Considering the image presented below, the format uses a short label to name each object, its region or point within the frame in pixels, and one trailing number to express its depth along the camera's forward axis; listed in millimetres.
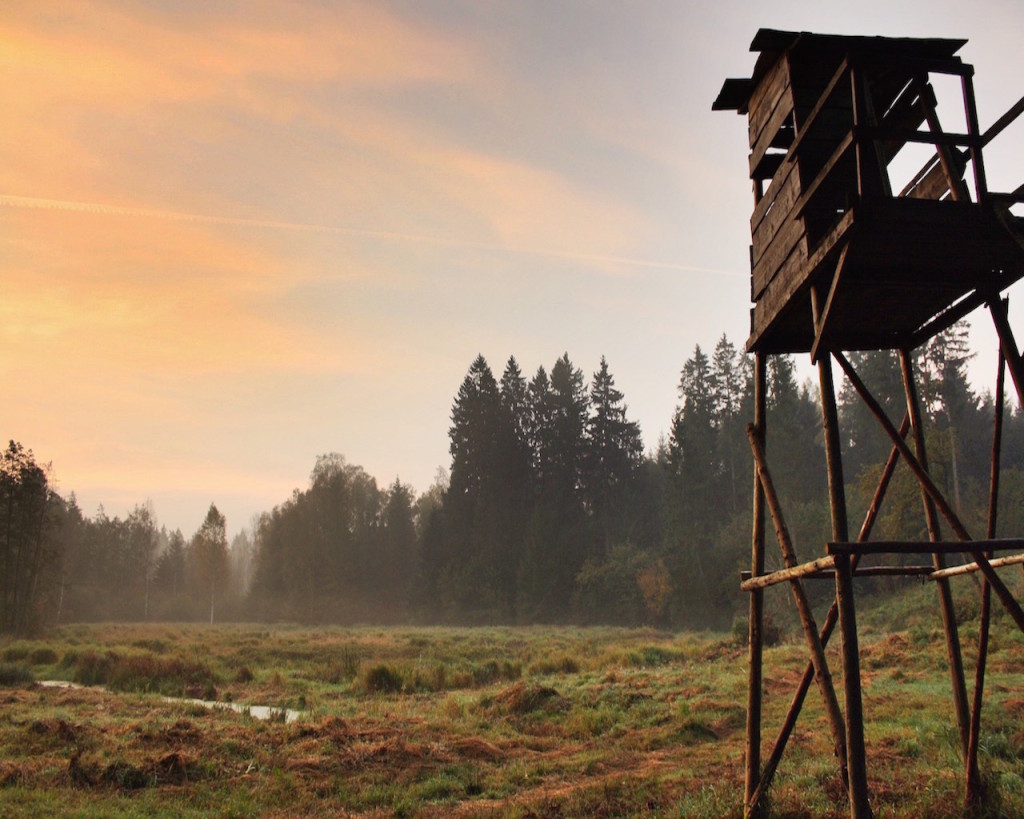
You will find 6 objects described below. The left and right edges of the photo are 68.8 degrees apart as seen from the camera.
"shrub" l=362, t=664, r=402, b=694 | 23859
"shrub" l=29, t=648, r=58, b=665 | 33075
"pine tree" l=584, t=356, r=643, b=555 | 72812
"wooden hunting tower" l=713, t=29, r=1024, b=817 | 6430
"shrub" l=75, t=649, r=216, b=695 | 25156
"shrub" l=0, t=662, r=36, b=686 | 25234
